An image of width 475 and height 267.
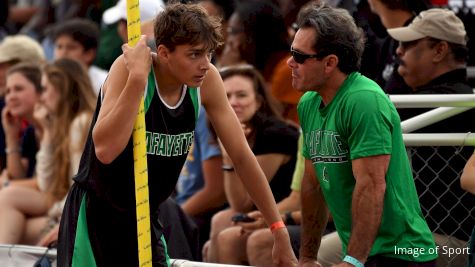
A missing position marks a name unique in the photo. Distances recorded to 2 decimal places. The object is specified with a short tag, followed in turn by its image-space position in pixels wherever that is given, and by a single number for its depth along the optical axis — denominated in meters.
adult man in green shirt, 9.37
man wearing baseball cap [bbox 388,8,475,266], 11.52
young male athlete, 9.36
